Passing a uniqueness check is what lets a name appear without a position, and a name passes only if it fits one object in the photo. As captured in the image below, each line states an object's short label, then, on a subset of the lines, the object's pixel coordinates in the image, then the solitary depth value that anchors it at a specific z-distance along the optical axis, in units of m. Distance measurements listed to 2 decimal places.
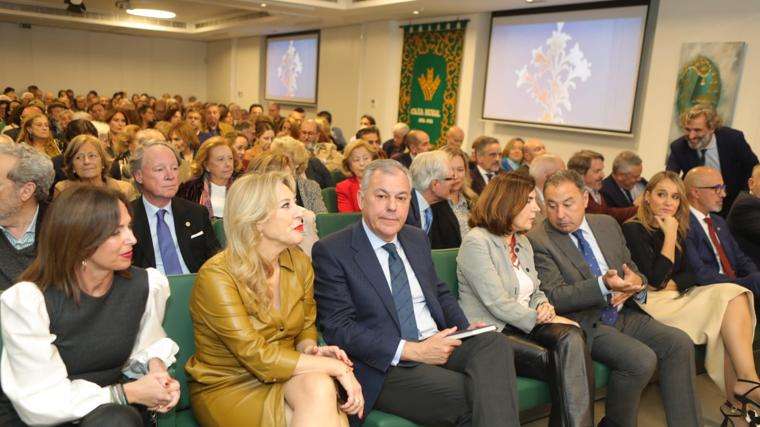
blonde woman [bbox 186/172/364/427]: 1.86
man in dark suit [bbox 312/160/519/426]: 2.17
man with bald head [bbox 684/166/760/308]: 3.53
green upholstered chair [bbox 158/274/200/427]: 2.13
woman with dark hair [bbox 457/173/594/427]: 2.37
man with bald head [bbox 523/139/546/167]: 6.25
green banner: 9.58
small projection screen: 13.10
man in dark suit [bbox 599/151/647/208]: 4.61
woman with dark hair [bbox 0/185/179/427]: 1.59
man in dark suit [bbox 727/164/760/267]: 3.82
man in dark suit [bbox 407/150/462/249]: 3.56
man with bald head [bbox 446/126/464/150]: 7.45
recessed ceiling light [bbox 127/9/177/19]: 13.02
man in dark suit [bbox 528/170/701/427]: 2.68
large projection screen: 7.23
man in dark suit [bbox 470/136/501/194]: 5.34
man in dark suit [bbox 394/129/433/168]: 6.39
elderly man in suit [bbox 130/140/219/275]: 2.83
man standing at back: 4.90
